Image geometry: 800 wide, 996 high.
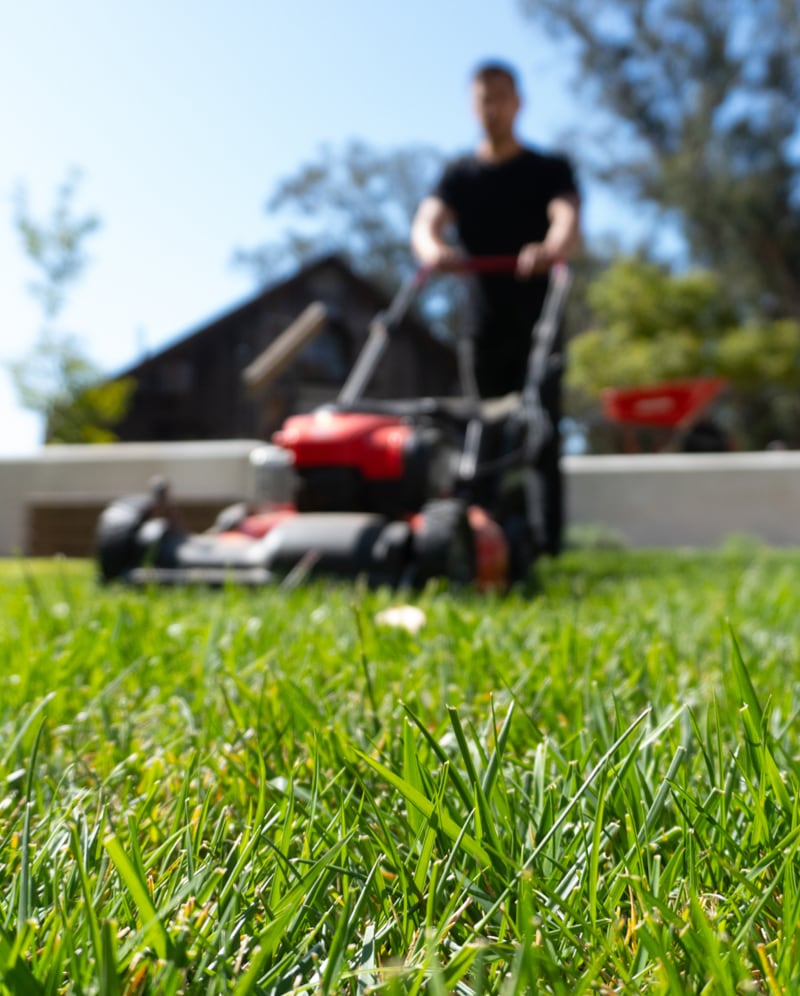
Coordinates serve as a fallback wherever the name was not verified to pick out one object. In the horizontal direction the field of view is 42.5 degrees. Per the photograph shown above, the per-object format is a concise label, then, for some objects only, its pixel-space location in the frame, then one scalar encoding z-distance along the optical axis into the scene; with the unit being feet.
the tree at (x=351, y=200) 126.82
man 12.92
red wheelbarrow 38.96
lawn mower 8.75
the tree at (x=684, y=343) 67.92
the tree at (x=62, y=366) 66.69
